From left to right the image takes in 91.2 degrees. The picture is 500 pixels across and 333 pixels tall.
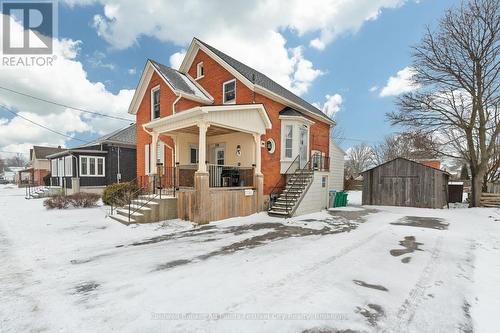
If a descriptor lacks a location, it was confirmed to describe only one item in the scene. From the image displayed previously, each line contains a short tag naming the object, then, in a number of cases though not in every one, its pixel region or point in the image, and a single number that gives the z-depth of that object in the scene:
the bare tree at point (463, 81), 15.34
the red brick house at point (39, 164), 40.09
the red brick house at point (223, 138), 9.84
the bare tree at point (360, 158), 53.53
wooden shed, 15.43
